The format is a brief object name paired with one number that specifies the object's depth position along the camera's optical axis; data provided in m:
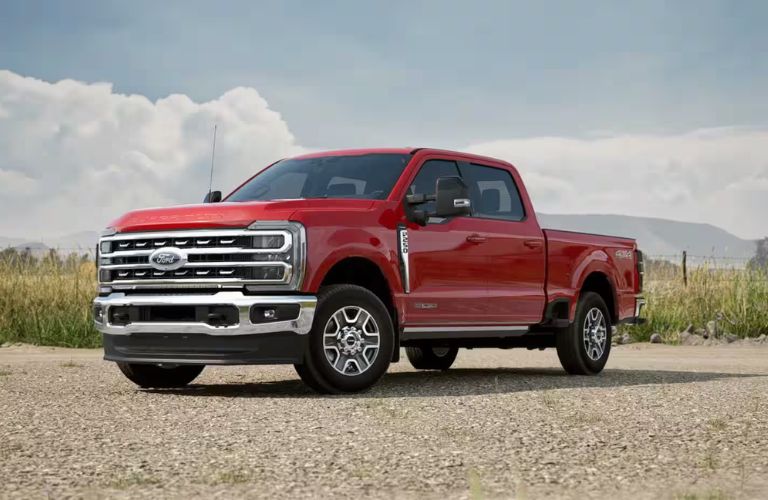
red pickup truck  9.54
